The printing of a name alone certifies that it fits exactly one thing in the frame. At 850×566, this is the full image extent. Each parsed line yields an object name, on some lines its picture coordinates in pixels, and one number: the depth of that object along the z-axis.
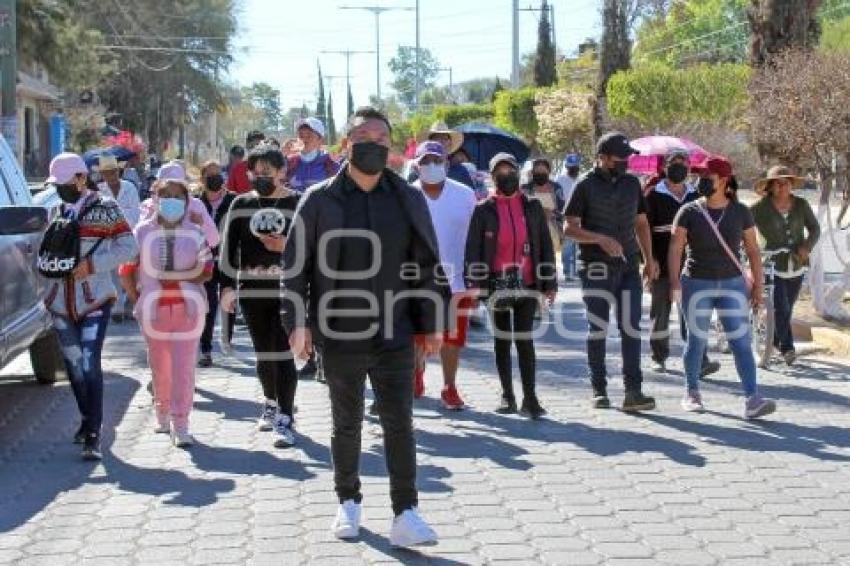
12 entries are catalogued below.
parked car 8.13
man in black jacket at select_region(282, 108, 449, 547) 6.07
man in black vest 9.32
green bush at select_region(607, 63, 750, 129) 32.41
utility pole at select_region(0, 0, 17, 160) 18.62
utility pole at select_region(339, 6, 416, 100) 65.69
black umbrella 24.88
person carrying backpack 7.99
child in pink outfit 8.43
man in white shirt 9.27
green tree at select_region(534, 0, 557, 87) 59.31
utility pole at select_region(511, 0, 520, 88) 38.03
